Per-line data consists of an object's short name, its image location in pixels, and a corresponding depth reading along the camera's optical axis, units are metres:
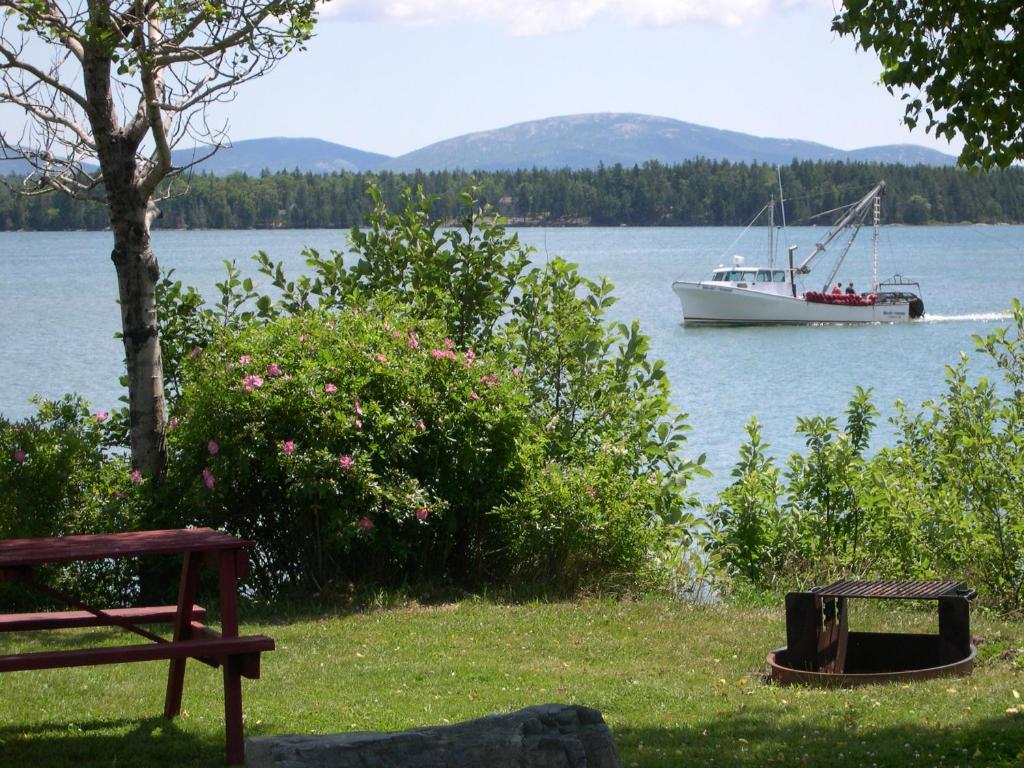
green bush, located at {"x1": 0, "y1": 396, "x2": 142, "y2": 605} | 17.25
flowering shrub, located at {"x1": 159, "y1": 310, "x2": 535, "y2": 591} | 17.26
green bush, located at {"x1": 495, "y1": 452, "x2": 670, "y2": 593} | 18.38
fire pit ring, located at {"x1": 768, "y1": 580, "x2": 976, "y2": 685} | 13.78
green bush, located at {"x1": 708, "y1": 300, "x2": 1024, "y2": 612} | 20.40
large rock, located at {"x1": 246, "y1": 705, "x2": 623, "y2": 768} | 7.55
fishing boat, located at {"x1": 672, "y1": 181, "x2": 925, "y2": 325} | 104.03
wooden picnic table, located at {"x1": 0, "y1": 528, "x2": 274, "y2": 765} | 10.10
